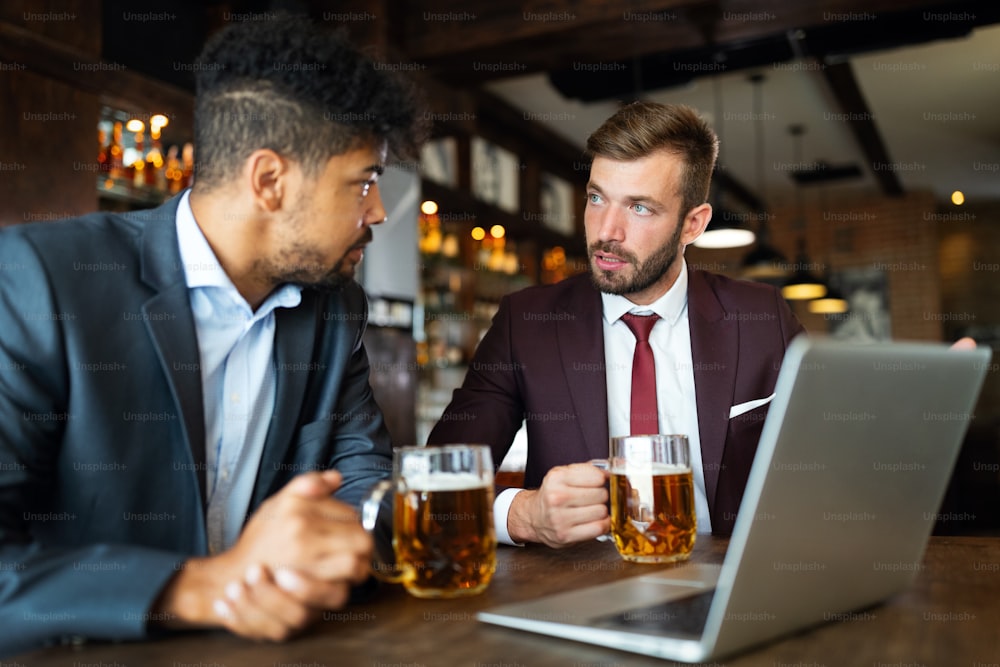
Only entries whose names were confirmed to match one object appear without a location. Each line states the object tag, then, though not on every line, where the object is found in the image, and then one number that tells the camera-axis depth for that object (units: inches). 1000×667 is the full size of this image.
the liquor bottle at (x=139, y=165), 148.9
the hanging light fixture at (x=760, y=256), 253.8
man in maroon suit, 72.9
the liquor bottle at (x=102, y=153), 142.6
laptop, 28.6
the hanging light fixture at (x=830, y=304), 307.8
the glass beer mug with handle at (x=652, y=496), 46.9
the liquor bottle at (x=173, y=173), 152.1
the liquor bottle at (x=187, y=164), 155.1
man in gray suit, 32.8
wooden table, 30.8
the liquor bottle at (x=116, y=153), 146.8
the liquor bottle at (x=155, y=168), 150.3
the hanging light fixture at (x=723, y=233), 215.9
